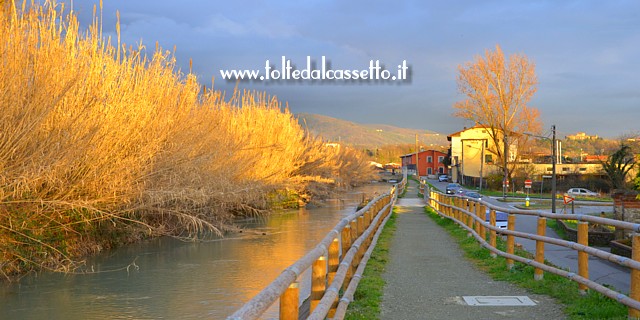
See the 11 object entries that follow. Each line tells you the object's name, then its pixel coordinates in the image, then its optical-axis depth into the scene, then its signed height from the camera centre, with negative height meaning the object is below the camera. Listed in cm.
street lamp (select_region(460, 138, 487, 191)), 9799 +575
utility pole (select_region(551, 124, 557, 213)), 3819 +229
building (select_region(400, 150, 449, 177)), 15438 +419
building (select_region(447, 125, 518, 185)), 9575 +398
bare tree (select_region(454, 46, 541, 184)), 6053 +767
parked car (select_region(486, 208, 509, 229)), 2455 -147
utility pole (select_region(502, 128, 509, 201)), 5611 +175
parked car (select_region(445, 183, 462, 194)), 6062 -77
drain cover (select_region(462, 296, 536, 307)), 899 -167
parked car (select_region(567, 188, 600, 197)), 5965 -102
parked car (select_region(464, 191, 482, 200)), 5126 -104
